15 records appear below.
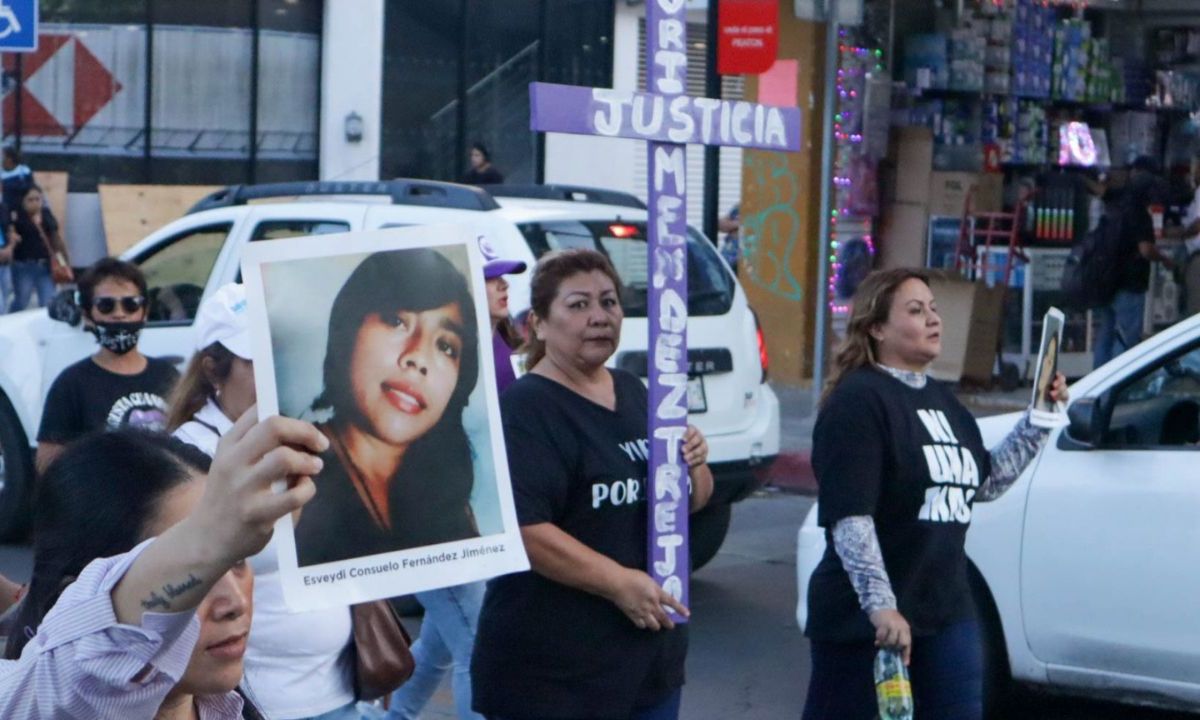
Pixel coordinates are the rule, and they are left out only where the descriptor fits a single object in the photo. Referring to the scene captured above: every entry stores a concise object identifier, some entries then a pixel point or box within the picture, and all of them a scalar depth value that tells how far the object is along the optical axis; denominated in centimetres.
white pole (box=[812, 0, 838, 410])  1245
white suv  854
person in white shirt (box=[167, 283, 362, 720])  388
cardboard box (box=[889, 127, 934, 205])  1619
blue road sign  1020
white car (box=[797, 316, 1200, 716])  613
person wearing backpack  1424
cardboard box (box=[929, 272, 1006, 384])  1538
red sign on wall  1302
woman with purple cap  614
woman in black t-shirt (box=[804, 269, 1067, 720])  460
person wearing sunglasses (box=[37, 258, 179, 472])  589
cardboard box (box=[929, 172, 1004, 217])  1606
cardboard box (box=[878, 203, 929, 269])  1625
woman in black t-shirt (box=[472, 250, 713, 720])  409
